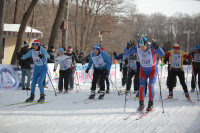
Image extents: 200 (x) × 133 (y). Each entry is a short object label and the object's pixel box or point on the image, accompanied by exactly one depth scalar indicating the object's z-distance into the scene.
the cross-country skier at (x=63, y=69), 19.75
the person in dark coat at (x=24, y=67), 20.42
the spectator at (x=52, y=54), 24.23
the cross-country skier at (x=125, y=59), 17.92
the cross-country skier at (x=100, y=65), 16.16
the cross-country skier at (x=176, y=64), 16.02
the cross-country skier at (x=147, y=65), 11.79
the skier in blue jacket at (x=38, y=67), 14.68
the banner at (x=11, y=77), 19.68
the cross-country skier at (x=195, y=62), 20.70
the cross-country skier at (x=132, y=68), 18.30
